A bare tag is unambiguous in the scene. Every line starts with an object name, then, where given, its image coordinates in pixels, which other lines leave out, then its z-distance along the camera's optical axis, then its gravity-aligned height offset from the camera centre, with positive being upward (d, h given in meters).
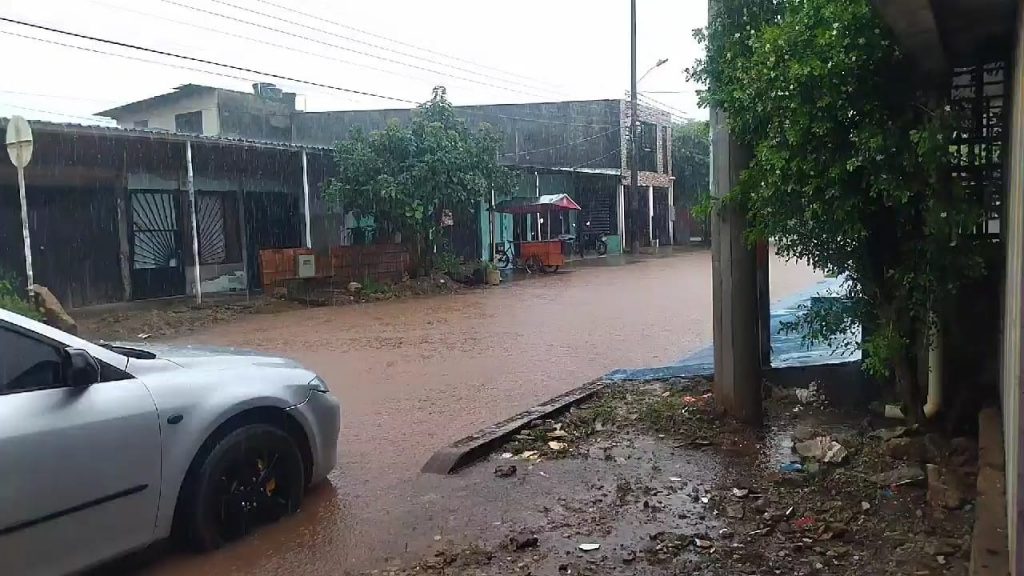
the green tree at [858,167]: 4.59 +0.26
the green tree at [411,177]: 19.00 +1.16
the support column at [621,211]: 36.00 +0.40
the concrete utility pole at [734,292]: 5.90 -0.54
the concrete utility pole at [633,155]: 32.91 +2.54
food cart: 25.19 -0.79
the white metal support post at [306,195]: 19.22 +0.82
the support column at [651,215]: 38.88 +0.19
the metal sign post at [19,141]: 11.97 +1.43
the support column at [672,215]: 41.62 +0.17
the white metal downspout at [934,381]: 5.45 -1.14
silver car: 3.42 -0.99
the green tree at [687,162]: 44.31 +2.99
